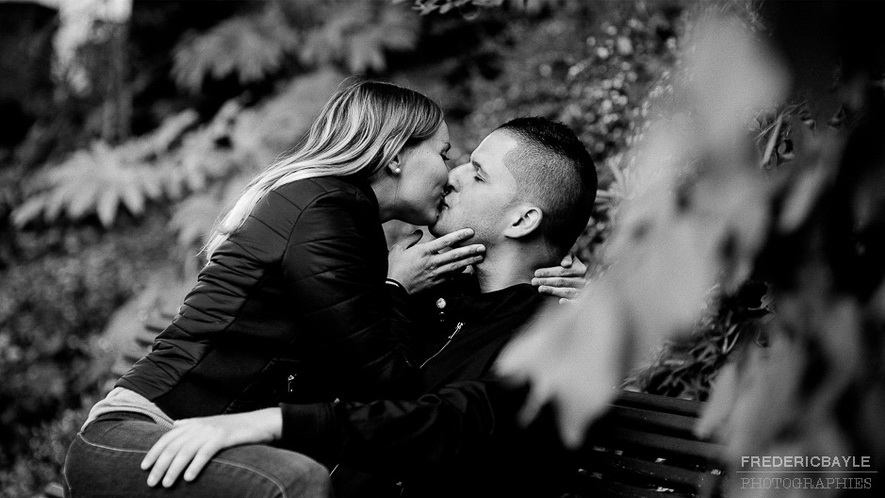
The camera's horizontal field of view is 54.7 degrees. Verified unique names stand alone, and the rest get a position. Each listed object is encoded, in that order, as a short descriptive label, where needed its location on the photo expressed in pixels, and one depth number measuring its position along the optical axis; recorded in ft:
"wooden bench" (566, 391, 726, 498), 7.82
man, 7.56
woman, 8.21
